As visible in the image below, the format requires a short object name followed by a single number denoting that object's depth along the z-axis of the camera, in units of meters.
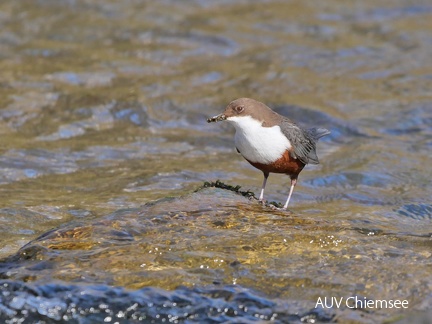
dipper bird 10.88
